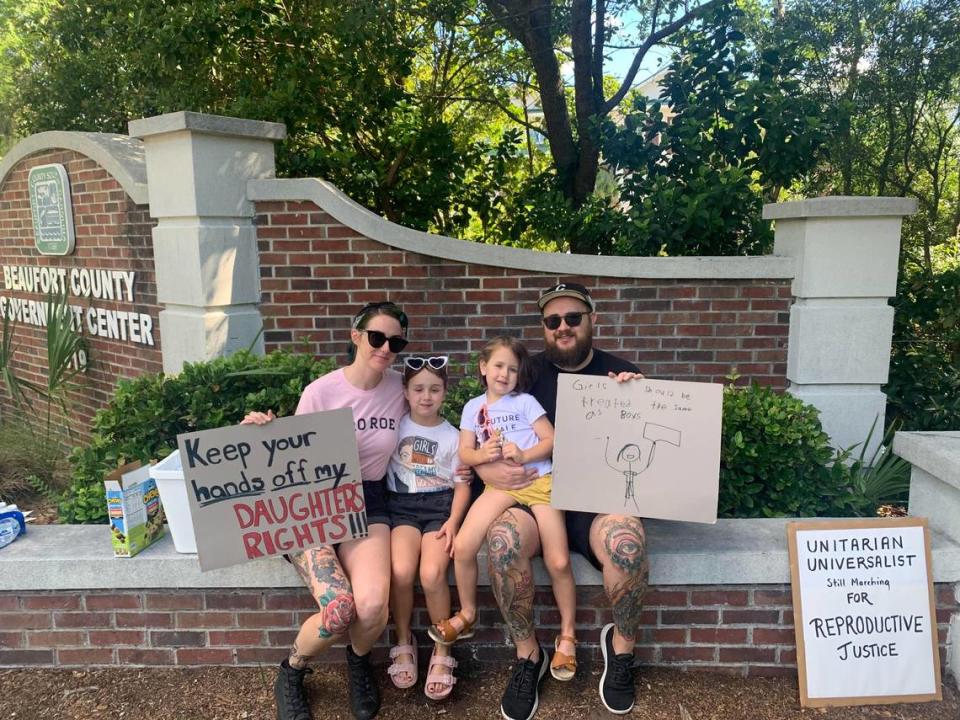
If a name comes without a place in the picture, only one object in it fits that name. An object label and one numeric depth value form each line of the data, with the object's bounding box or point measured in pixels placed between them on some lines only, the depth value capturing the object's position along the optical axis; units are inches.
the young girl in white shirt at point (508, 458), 101.7
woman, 97.1
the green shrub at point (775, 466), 123.1
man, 98.7
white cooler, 104.5
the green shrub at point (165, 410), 129.8
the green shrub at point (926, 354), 184.1
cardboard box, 104.3
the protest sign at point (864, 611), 103.6
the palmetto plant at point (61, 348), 207.0
